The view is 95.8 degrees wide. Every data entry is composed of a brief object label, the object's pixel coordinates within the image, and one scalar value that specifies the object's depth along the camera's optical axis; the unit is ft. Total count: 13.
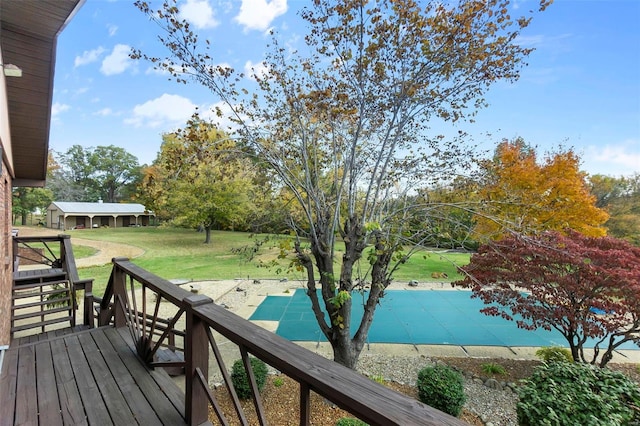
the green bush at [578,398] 9.28
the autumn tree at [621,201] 49.21
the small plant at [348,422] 10.64
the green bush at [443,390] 13.08
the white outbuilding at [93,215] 96.43
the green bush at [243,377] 13.71
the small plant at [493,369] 18.19
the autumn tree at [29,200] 83.57
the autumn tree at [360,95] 13.87
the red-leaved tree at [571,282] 14.85
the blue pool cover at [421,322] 24.91
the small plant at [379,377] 16.14
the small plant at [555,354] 17.97
